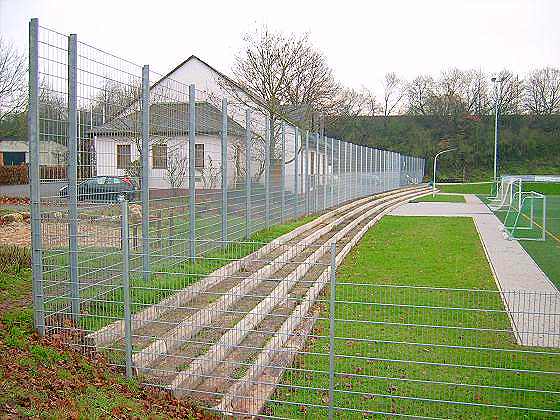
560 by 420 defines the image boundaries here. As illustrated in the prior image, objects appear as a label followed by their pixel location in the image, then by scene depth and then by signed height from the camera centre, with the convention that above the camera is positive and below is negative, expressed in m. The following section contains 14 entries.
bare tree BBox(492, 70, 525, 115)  72.06 +9.47
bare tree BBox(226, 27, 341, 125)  26.91 +4.39
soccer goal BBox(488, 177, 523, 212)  27.65 -1.18
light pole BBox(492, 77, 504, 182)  70.98 +9.84
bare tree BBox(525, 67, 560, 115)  72.62 +9.81
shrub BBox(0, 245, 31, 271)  8.87 -1.22
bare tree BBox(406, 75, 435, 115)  75.75 +10.09
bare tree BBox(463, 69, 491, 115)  71.76 +9.59
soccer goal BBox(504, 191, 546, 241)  18.21 -1.63
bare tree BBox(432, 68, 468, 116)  70.94 +9.41
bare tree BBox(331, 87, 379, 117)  57.02 +7.70
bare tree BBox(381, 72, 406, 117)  78.94 +9.92
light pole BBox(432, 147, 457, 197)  64.19 +2.66
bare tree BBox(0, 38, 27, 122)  26.91 +3.62
